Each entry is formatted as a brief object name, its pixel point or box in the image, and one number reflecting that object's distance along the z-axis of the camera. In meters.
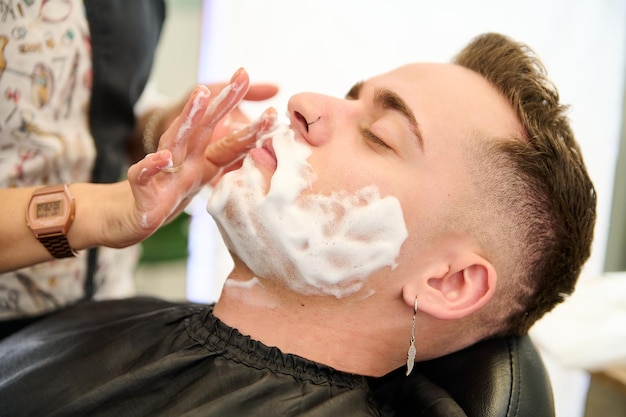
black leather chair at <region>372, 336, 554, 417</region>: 0.82
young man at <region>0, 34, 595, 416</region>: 0.82
